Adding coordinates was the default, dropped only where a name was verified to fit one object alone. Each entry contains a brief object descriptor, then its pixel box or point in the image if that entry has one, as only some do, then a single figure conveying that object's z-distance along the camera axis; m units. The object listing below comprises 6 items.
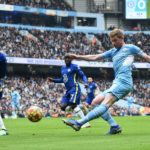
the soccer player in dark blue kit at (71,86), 20.41
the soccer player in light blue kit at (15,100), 39.16
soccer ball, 14.15
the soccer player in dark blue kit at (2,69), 13.35
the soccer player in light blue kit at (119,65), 13.04
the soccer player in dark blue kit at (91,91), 31.92
